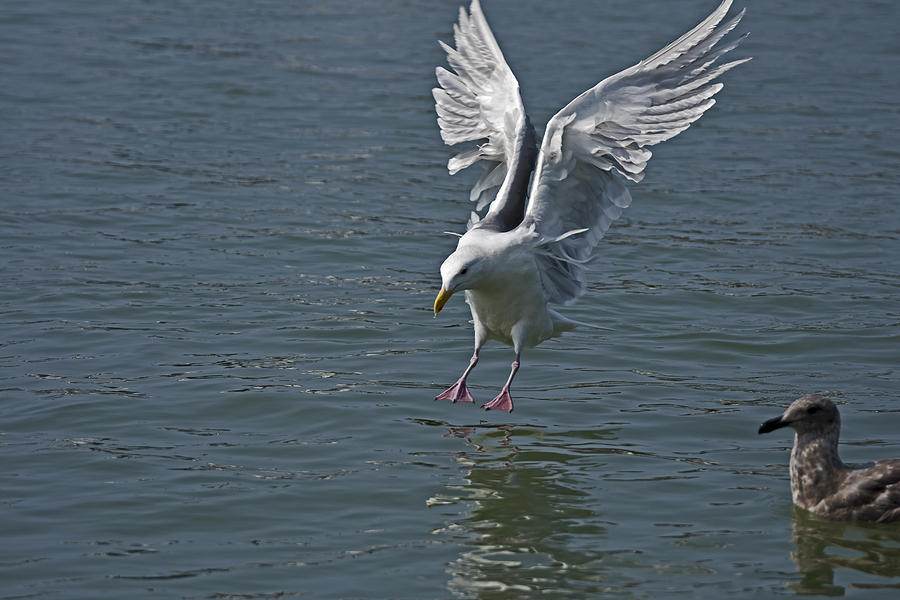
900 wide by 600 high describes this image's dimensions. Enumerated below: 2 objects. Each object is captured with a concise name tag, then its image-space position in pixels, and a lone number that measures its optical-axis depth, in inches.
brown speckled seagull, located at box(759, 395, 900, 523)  511.8
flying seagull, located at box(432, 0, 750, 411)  620.7
